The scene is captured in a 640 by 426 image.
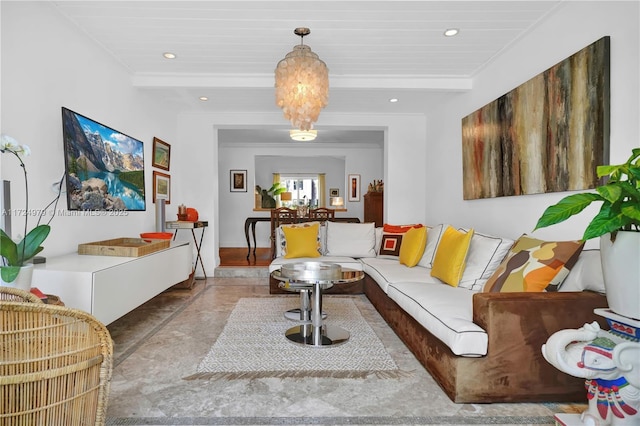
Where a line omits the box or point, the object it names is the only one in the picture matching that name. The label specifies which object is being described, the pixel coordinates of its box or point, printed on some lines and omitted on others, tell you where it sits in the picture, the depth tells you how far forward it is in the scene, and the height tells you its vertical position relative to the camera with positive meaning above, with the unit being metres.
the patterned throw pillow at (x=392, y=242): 4.25 -0.48
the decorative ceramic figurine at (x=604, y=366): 1.28 -0.61
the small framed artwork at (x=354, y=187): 8.39 +0.36
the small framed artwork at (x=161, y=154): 4.32 +0.62
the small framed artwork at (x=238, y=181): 8.03 +0.50
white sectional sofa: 1.77 -0.69
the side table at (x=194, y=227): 4.43 -0.29
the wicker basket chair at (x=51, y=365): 1.04 -0.50
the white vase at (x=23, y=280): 1.76 -0.38
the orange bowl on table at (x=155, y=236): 3.74 -0.34
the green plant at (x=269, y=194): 8.89 +0.22
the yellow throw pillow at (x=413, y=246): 3.66 -0.47
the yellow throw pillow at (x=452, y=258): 2.77 -0.45
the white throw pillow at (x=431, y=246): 3.59 -0.46
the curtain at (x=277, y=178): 9.56 +0.66
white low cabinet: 2.12 -0.50
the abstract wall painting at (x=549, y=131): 2.12 +0.51
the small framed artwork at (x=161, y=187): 4.35 +0.22
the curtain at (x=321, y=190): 9.71 +0.34
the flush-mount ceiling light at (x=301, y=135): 5.21 +1.01
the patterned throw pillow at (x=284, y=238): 4.43 -0.44
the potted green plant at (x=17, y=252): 1.73 -0.24
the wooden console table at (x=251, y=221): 6.59 -0.34
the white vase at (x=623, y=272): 1.23 -0.26
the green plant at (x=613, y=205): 1.23 -0.02
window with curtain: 9.73 +0.42
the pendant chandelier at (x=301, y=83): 2.72 +0.92
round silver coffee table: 2.65 -0.69
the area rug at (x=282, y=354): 2.17 -1.04
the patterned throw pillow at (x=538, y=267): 1.96 -0.38
